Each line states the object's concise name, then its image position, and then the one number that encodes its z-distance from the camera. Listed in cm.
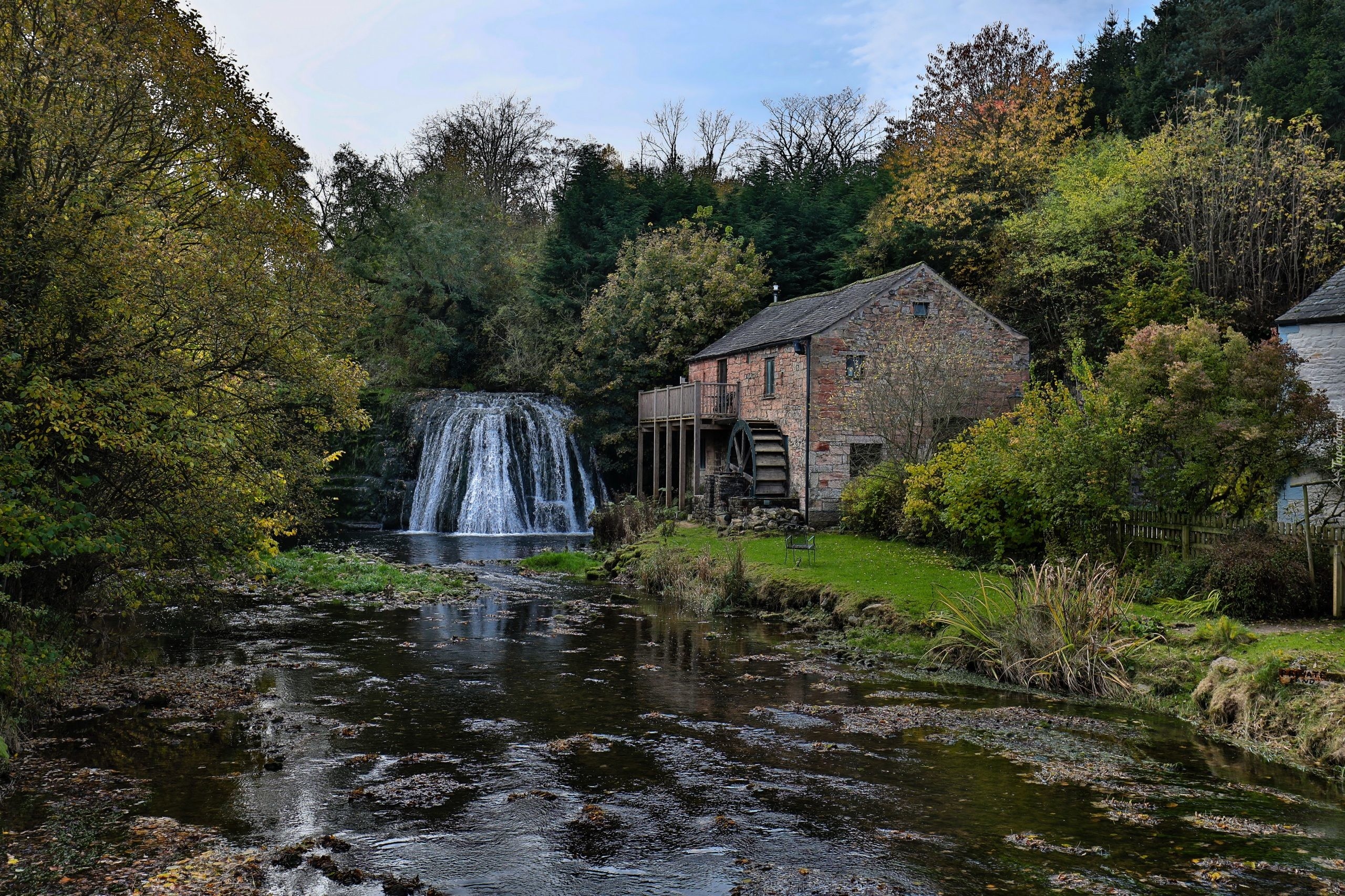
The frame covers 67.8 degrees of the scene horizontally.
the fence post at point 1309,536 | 1310
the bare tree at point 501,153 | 5238
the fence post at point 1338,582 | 1268
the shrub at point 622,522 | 2753
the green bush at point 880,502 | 2305
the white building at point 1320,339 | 1827
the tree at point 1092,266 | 2848
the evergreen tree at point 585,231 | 4175
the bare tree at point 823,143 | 5491
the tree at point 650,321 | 3647
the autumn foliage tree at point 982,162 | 3444
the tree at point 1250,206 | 2688
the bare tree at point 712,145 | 5828
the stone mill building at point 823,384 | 2638
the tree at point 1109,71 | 3928
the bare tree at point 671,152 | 5791
